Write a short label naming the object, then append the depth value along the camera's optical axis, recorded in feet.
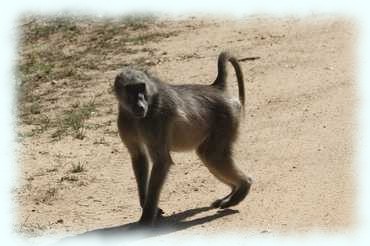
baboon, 52.13
